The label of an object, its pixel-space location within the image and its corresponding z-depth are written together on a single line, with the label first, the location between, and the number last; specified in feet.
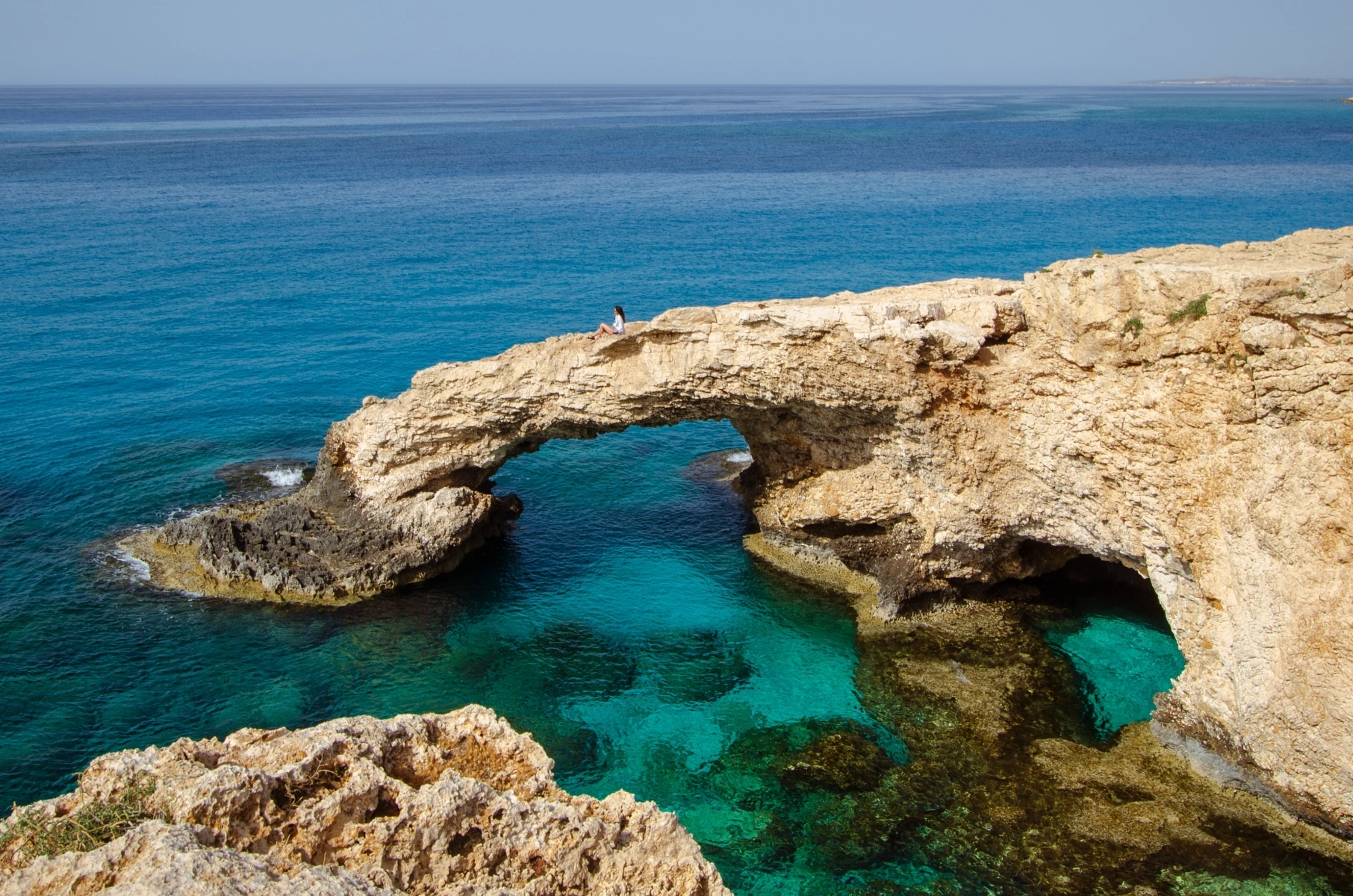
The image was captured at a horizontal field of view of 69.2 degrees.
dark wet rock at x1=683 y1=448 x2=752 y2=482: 105.60
